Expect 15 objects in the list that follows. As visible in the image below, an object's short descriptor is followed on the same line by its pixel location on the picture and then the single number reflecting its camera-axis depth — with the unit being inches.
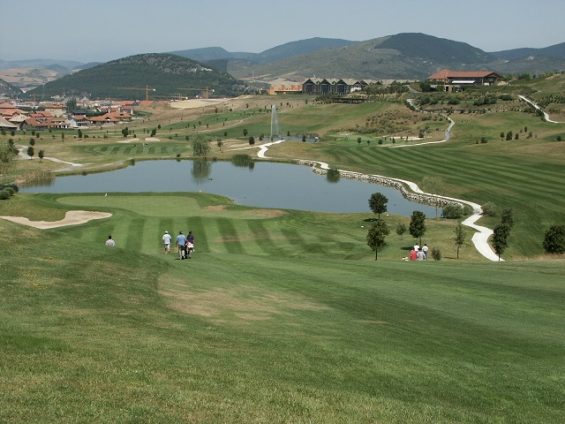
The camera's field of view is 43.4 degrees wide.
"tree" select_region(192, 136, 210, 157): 5290.4
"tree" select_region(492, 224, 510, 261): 1918.1
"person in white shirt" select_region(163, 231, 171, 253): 1525.6
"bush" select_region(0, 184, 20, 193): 2689.5
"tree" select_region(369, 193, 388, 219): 2566.4
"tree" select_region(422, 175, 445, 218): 3412.9
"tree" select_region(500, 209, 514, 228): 2169.0
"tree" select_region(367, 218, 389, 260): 1811.9
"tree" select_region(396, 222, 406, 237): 2281.0
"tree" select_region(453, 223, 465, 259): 1964.7
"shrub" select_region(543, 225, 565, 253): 1974.7
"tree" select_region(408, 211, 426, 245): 2061.8
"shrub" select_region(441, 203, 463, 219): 2731.3
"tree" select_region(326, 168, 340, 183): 4210.4
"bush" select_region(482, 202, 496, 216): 2721.5
